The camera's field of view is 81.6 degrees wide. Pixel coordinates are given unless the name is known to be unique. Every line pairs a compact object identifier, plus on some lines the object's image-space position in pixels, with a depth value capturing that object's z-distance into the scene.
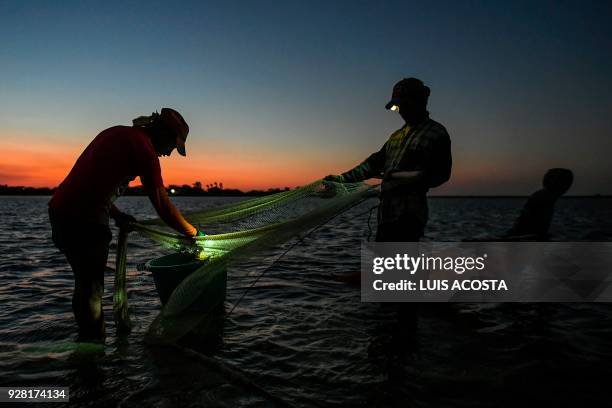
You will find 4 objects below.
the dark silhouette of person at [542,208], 5.66
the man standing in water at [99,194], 3.15
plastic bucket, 4.10
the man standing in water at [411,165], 4.34
